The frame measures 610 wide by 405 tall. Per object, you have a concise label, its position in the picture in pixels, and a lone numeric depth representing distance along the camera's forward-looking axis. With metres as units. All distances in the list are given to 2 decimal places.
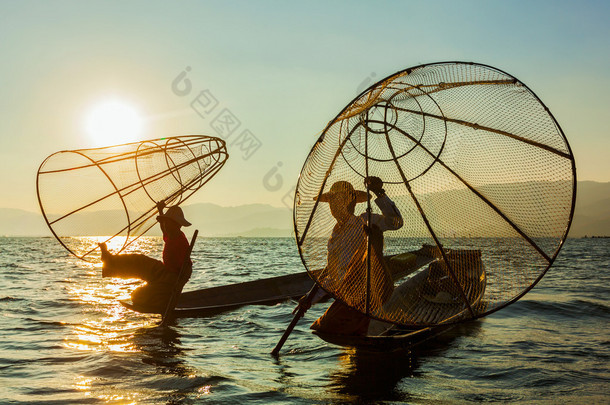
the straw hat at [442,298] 6.74
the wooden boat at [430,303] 5.69
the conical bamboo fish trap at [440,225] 5.65
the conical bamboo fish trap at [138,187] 9.28
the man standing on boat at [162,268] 8.61
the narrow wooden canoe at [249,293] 8.88
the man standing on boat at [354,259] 5.75
